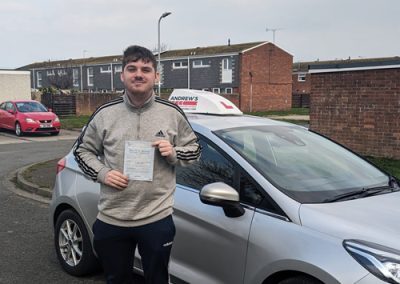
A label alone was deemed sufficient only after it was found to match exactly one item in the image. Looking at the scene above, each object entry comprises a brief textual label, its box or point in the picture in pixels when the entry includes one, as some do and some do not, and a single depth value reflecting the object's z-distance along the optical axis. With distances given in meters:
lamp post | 27.42
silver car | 2.60
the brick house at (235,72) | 42.53
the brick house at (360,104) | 10.58
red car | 19.17
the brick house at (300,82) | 57.75
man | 2.66
